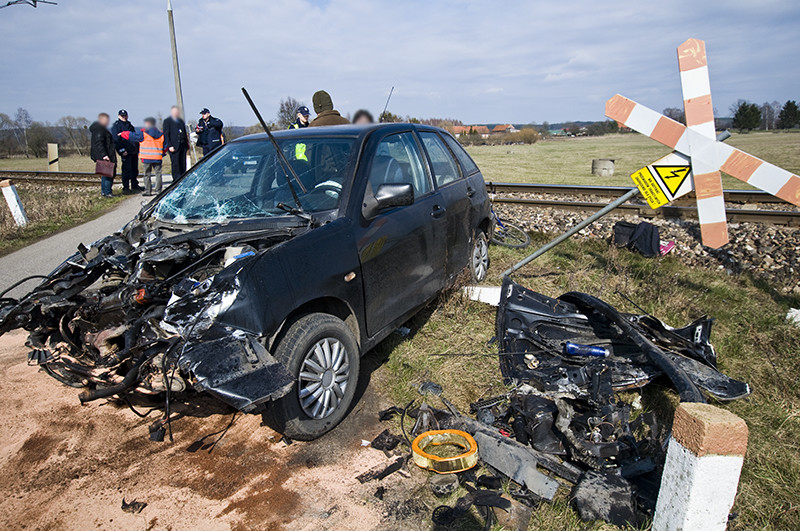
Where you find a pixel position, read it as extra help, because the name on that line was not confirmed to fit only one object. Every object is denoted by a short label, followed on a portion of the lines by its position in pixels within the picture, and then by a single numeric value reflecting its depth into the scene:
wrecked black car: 2.79
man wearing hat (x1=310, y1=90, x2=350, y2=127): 6.74
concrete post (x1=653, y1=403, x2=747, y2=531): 2.09
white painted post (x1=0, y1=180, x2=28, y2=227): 9.62
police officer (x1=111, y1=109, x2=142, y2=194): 13.02
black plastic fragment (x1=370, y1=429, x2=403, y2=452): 3.29
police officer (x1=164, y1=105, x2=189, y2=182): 12.35
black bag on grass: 7.14
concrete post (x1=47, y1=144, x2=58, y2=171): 18.42
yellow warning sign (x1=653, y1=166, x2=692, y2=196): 4.18
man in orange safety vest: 12.03
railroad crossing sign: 3.92
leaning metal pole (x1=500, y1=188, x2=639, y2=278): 4.55
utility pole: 14.06
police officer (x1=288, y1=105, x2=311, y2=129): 8.36
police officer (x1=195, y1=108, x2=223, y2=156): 12.27
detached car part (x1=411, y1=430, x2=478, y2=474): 3.00
